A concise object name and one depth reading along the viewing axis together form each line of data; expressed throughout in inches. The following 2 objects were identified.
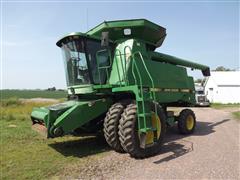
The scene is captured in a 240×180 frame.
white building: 938.8
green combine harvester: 179.0
